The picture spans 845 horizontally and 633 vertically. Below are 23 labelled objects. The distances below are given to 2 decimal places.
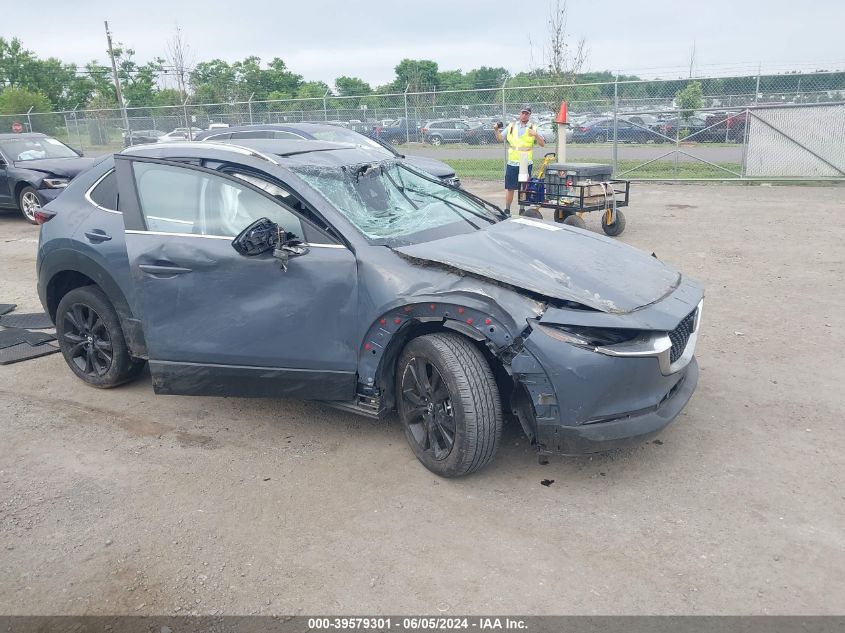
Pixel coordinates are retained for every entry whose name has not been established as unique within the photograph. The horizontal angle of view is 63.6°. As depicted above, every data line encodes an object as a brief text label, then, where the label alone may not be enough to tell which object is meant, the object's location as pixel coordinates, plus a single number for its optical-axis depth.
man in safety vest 10.99
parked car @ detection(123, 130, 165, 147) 23.97
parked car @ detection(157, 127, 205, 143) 22.47
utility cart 9.52
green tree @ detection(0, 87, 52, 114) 38.75
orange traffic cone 12.01
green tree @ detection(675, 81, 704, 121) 16.45
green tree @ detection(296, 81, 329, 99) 47.09
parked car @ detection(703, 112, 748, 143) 16.53
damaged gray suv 3.43
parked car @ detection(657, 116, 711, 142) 16.83
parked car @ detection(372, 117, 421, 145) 20.31
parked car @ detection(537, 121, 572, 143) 18.59
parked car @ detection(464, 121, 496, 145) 20.22
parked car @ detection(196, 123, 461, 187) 10.88
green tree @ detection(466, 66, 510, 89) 62.47
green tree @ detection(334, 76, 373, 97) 60.60
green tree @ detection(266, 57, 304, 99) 50.72
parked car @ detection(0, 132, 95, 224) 12.41
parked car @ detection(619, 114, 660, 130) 17.30
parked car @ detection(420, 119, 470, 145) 20.30
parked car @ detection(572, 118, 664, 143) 17.43
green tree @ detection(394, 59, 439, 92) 54.84
